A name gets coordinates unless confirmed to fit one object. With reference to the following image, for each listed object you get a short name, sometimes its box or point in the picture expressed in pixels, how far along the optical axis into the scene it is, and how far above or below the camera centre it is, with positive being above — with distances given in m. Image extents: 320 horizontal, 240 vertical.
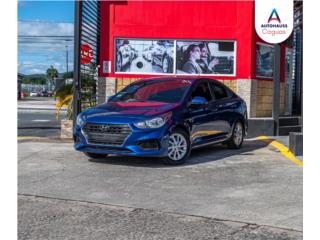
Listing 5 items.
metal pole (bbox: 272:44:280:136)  13.42 +0.21
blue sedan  8.34 -0.41
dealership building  14.27 +1.53
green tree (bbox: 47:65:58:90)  115.25 +5.39
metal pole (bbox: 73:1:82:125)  12.27 +0.77
